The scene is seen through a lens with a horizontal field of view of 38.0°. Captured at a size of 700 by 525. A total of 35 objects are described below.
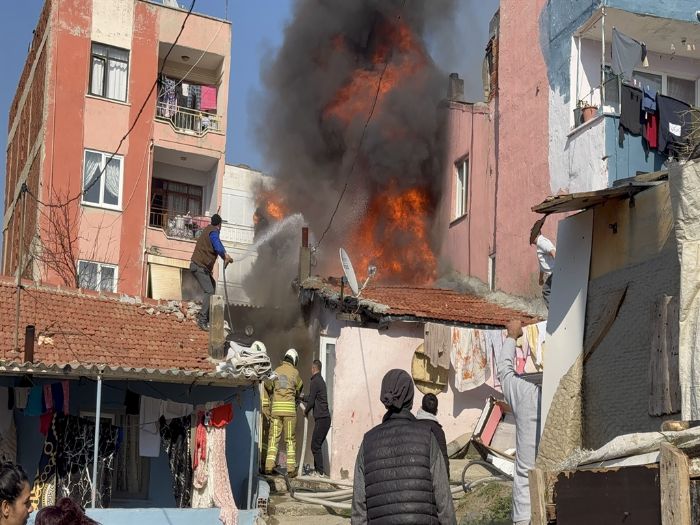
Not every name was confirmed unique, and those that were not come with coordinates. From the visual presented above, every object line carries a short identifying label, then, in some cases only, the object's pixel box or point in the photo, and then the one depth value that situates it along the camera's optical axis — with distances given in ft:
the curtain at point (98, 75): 98.89
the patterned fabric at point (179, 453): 51.96
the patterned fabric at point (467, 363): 62.85
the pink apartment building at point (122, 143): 95.25
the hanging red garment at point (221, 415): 52.11
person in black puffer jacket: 20.42
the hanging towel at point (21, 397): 50.42
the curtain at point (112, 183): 97.71
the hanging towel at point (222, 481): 49.88
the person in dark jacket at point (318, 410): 59.57
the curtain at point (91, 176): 96.37
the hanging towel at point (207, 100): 105.81
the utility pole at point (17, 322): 49.20
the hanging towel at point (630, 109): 57.52
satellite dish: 62.80
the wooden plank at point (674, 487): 16.63
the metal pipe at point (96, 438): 45.86
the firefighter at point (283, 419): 58.13
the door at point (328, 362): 65.79
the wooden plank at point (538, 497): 21.26
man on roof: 56.34
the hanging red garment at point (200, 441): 51.49
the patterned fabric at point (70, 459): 49.78
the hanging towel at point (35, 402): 50.31
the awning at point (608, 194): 32.63
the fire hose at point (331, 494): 49.83
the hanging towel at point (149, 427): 52.75
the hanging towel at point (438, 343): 62.80
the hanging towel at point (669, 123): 58.03
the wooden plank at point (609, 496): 17.75
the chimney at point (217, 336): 54.03
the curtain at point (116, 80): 99.50
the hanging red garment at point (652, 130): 58.44
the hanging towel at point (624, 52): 58.75
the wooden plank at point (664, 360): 29.86
